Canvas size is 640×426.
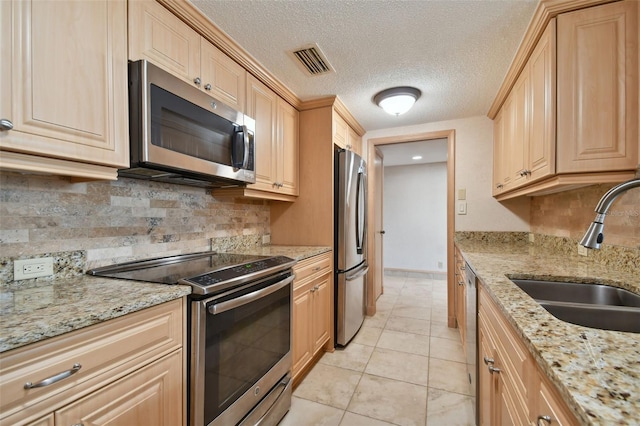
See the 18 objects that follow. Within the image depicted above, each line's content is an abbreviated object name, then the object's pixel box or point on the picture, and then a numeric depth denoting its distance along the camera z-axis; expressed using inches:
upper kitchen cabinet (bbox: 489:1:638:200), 49.1
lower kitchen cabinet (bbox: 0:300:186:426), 25.1
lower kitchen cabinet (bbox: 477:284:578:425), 22.8
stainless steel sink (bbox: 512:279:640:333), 36.9
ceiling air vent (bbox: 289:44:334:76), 68.6
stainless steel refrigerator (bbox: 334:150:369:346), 96.3
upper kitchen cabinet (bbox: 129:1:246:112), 47.1
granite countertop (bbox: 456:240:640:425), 16.0
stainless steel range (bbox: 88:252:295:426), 42.0
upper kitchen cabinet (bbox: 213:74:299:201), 75.9
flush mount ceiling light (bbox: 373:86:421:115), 88.4
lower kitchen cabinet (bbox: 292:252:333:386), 72.9
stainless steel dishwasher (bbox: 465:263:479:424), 59.0
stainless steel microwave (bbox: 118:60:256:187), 45.0
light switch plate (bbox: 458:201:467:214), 114.7
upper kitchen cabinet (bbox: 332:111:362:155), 100.7
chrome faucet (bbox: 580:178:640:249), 33.8
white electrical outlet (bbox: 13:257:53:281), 40.6
